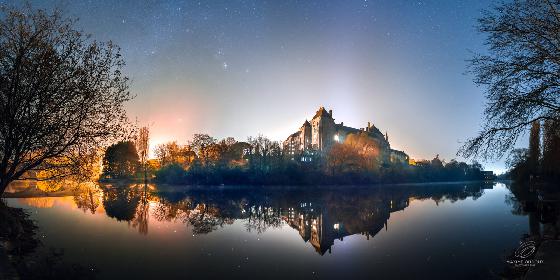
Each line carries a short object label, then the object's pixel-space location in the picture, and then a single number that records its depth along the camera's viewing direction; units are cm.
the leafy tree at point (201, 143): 10888
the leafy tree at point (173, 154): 10548
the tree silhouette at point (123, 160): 9569
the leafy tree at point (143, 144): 9875
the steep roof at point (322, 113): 16600
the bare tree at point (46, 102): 1684
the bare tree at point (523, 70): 1371
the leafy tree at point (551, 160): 4072
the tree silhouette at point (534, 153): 6381
